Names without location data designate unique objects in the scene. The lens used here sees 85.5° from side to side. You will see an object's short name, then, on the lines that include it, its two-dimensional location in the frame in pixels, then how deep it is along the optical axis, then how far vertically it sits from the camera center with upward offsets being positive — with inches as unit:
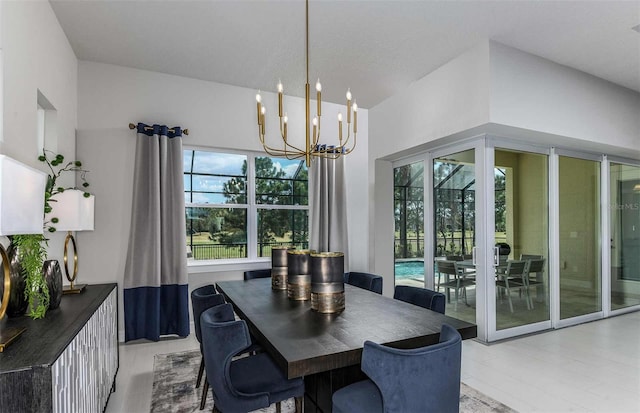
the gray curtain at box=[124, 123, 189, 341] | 151.1 -13.9
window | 176.9 +4.6
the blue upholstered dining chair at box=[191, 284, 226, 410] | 92.1 -24.5
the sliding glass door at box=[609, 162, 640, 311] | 189.0 -11.1
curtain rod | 153.7 +38.3
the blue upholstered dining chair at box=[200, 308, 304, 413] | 68.2 -35.5
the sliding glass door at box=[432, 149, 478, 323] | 152.8 -8.2
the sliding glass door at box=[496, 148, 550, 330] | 149.1 -10.7
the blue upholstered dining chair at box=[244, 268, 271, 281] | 146.3 -26.3
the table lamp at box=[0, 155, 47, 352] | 46.8 +1.1
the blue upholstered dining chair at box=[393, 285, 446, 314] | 94.5 -24.4
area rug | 94.9 -54.2
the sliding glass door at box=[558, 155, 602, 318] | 168.1 -12.4
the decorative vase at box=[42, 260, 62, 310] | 76.0 -15.4
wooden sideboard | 46.4 -23.6
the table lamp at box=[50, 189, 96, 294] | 90.7 +0.1
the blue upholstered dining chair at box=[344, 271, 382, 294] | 128.2 -26.5
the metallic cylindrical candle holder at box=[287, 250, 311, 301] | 98.3 -18.1
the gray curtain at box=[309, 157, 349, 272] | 193.9 +3.9
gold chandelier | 97.3 +28.7
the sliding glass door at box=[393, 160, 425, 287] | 179.0 -5.4
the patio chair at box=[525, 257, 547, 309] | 159.6 -26.6
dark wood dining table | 59.4 -24.3
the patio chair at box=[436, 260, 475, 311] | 157.5 -30.1
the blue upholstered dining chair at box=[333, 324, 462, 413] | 55.4 -26.3
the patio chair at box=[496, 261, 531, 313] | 150.5 -29.1
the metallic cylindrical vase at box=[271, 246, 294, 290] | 114.7 -18.6
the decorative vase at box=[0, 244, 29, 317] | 65.7 -14.3
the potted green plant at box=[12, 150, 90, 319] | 65.5 -12.0
